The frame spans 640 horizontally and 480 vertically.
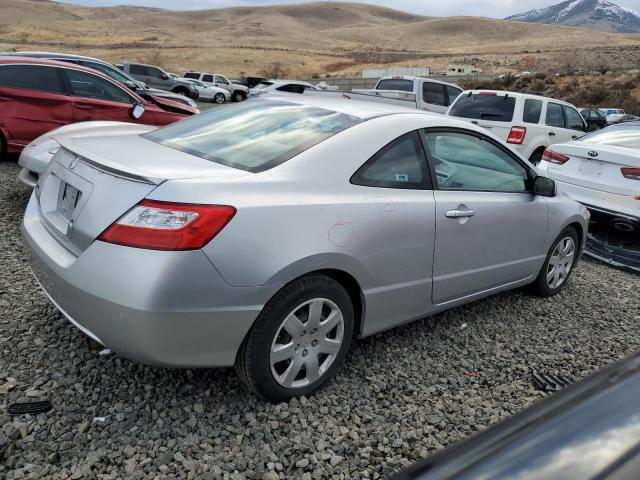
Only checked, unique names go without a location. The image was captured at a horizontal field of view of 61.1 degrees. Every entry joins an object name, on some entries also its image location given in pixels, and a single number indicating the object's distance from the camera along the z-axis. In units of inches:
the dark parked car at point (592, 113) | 767.1
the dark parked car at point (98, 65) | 415.9
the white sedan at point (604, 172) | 235.0
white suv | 379.6
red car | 272.8
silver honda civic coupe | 90.4
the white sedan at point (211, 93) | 1115.9
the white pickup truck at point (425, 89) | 494.6
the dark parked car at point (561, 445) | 39.1
